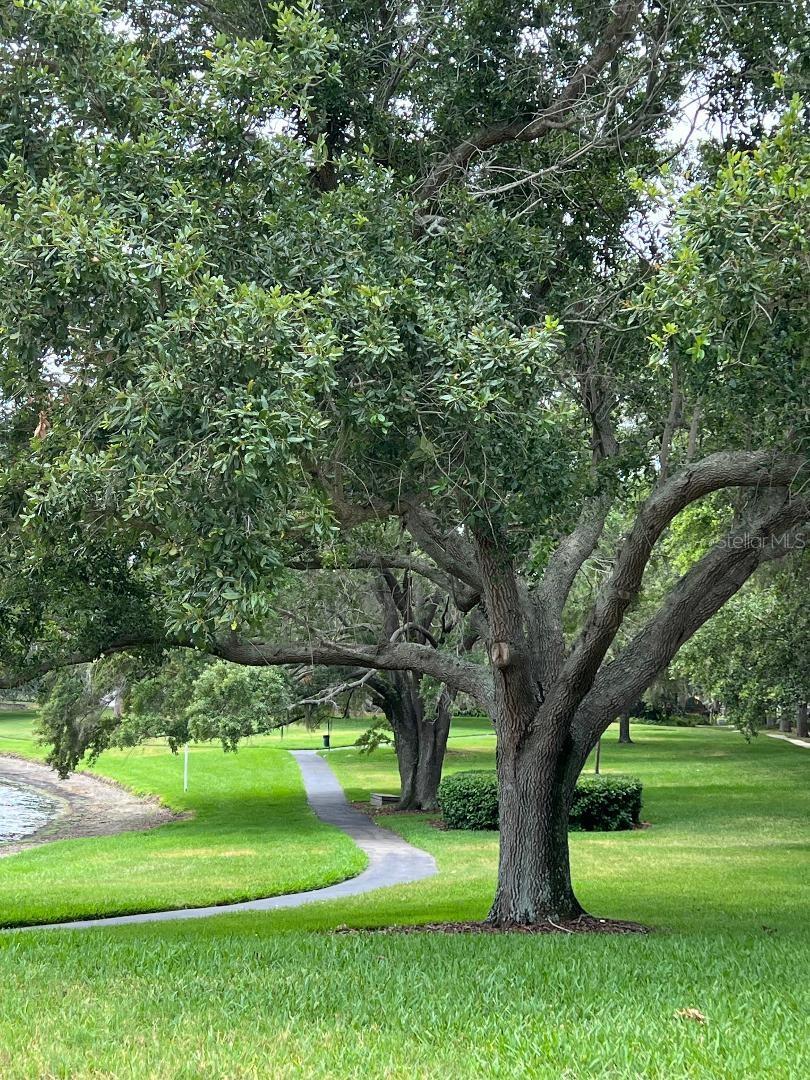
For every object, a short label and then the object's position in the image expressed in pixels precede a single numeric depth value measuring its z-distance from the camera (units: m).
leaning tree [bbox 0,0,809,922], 6.66
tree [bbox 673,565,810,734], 23.64
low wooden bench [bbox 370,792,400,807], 30.69
